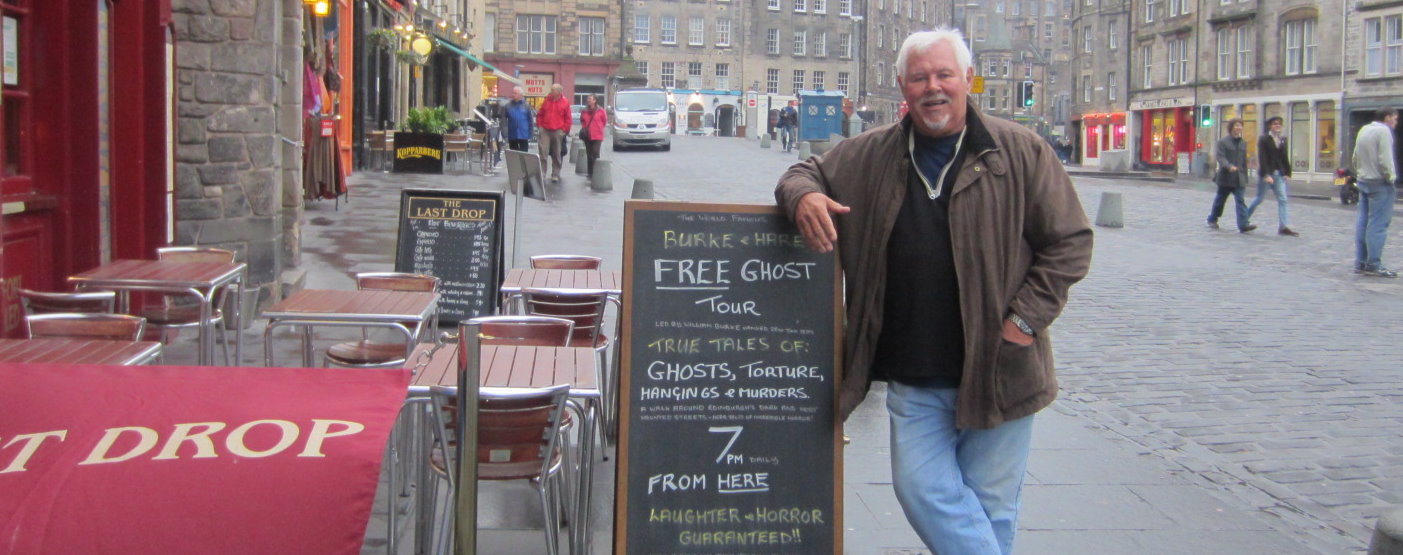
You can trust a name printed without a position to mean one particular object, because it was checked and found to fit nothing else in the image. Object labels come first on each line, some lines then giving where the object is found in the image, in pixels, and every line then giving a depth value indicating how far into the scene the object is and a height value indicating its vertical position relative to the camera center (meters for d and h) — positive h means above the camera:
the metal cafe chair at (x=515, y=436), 4.06 -0.79
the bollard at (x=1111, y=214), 18.47 -0.33
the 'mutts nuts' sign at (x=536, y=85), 39.47 +2.97
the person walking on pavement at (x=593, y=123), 25.03 +1.17
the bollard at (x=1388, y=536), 3.58 -0.92
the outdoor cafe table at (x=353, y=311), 5.25 -0.51
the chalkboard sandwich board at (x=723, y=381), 3.92 -0.57
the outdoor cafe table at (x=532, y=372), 4.16 -0.60
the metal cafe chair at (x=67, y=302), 5.32 -0.50
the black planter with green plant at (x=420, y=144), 22.34 +0.67
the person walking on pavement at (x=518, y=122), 23.86 +1.12
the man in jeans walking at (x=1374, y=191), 12.56 +0.01
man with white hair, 3.44 -0.24
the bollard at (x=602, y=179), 21.95 +0.11
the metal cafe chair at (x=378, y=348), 5.88 -0.74
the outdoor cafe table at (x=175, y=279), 5.75 -0.42
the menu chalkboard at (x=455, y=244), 8.48 -0.37
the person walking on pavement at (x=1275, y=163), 17.58 +0.36
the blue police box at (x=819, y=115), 48.75 +2.63
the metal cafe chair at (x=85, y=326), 4.62 -0.50
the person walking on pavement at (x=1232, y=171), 17.83 +0.26
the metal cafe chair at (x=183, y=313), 6.66 -0.67
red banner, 2.17 -0.47
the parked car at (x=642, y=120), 37.84 +1.85
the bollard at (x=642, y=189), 17.97 -0.04
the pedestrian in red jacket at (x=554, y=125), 22.62 +1.03
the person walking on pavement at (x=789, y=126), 41.50 +1.90
